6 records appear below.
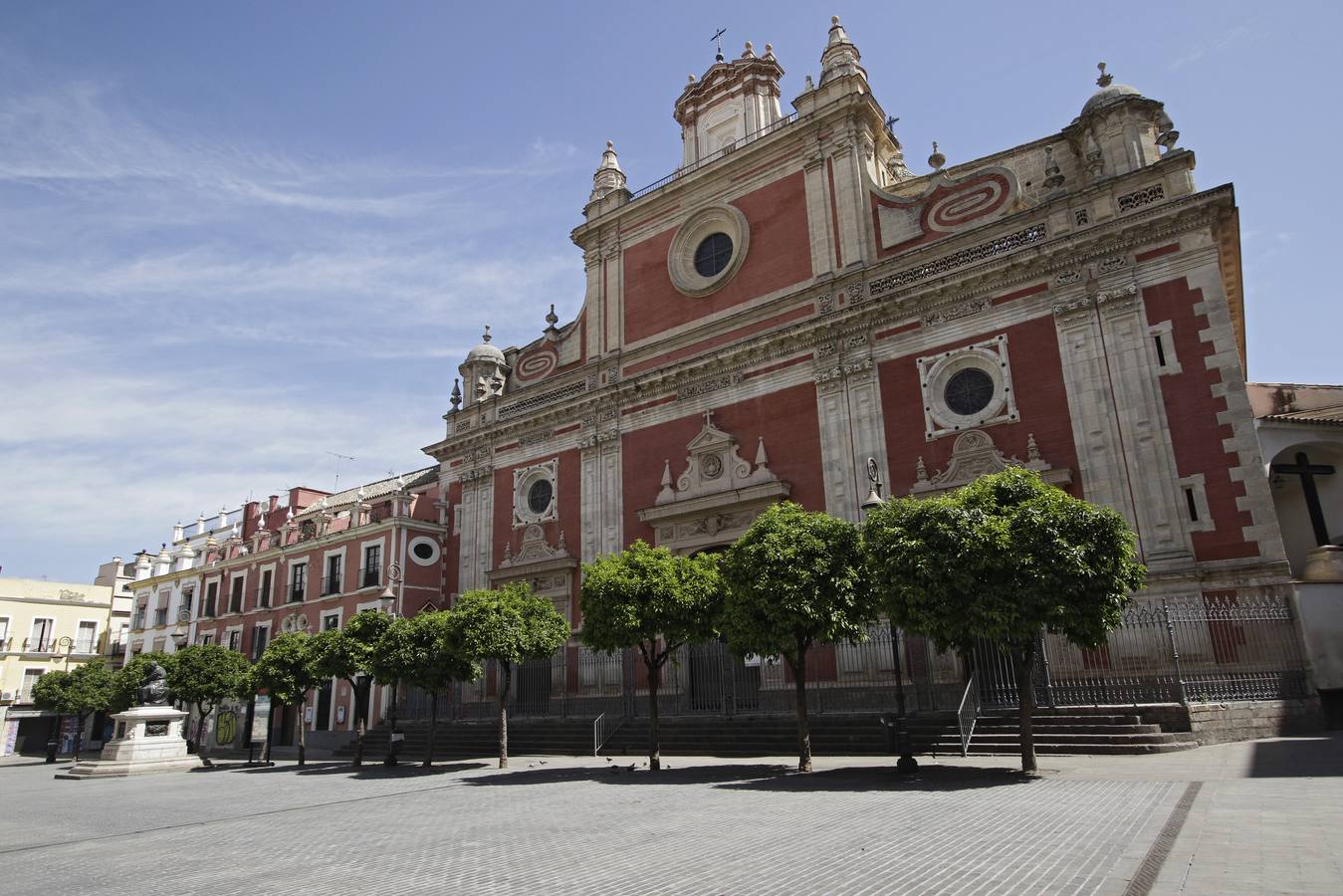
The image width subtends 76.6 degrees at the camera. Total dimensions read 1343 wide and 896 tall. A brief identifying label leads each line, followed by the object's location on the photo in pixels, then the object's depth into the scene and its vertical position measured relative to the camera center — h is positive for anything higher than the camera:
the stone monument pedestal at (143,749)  22.94 -1.26
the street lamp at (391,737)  19.99 -1.03
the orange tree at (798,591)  13.35 +1.34
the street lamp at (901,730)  12.02 -0.78
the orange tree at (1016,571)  11.35 +1.31
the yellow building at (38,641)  42.88 +3.29
